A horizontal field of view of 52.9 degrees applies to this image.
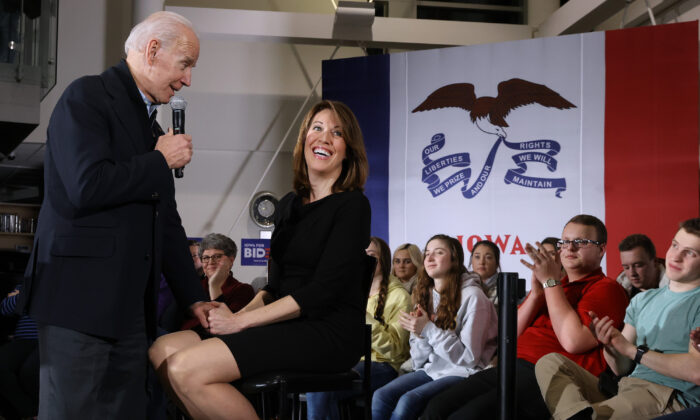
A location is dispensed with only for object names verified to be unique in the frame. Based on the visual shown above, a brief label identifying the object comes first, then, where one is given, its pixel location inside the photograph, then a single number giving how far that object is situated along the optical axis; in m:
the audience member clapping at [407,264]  4.84
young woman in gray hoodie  3.39
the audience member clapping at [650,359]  2.33
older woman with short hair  4.30
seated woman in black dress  1.78
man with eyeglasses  2.70
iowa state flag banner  5.39
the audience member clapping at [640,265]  3.70
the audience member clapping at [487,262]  4.48
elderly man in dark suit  1.72
